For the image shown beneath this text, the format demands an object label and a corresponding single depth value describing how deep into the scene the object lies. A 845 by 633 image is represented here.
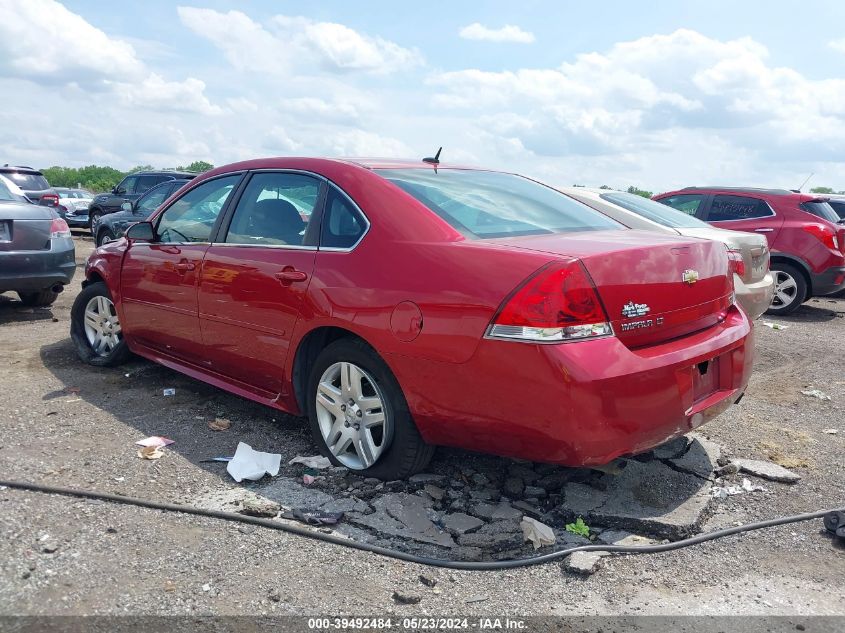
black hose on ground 2.91
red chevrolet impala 2.91
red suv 9.42
